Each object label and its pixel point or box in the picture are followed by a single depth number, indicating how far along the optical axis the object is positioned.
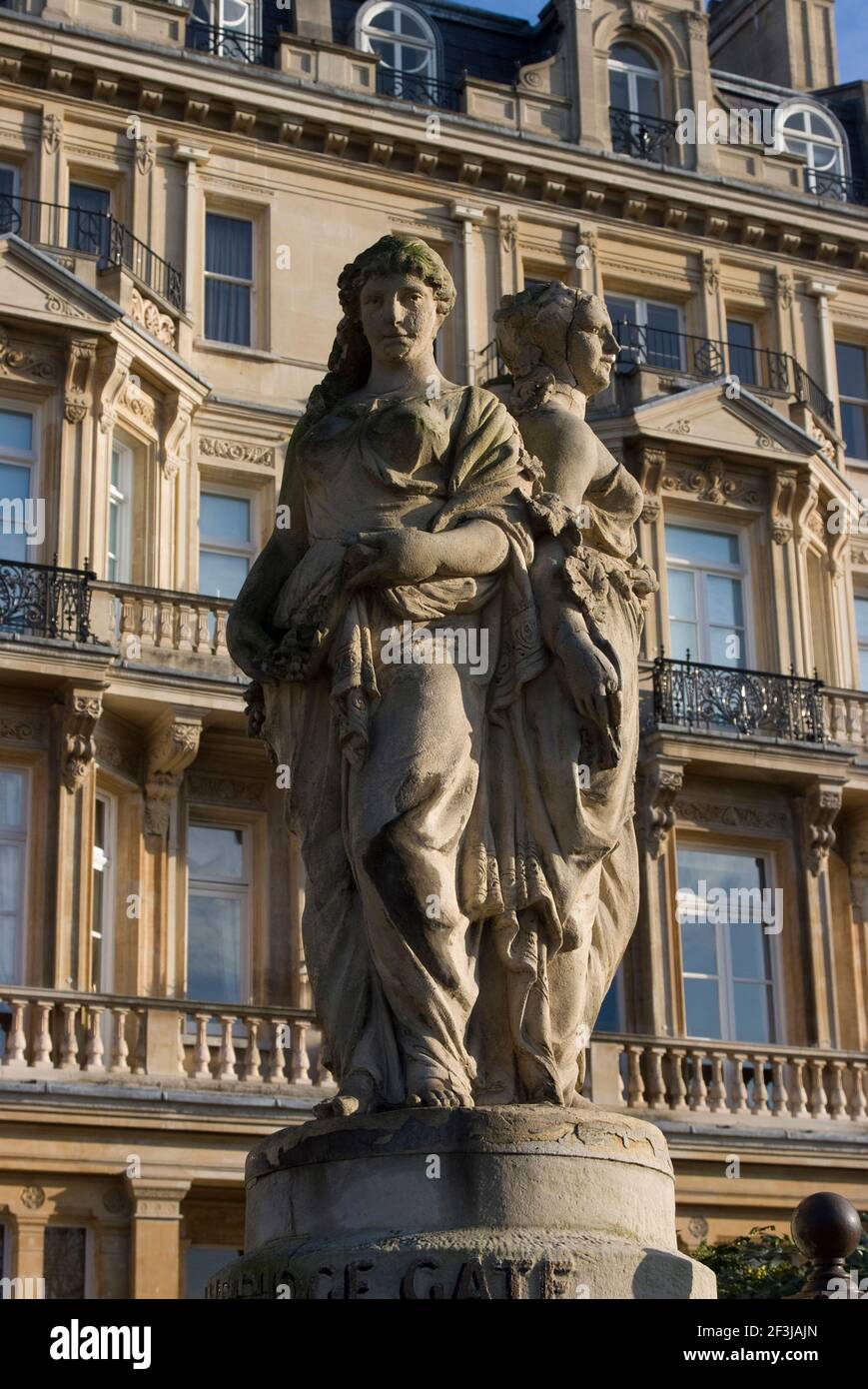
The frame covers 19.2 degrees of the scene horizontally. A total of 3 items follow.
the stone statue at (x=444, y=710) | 6.05
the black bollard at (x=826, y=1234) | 6.23
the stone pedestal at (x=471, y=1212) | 5.48
